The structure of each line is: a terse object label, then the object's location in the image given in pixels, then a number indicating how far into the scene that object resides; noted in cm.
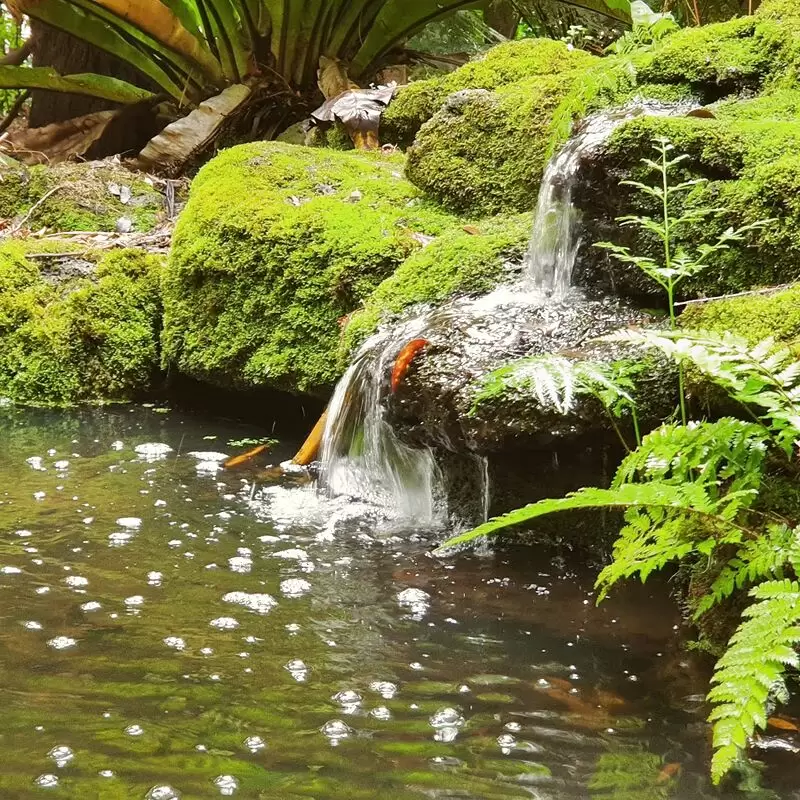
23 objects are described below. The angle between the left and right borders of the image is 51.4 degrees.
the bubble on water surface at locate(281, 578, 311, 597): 226
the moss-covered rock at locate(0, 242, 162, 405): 449
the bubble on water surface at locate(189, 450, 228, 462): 352
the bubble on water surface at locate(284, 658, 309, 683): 182
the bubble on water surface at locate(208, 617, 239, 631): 203
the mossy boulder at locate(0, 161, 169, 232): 583
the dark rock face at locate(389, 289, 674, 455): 245
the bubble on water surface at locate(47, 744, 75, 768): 146
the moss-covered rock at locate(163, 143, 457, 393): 385
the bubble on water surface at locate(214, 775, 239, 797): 141
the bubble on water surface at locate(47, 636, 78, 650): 188
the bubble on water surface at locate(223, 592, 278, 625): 216
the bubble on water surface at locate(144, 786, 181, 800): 139
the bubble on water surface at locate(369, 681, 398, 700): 176
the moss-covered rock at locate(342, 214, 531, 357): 340
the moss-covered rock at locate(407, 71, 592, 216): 423
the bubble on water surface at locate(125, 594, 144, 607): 213
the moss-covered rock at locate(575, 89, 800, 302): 270
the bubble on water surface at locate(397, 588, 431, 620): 218
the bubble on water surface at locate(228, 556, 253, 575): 239
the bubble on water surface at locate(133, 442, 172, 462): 352
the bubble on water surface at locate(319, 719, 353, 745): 159
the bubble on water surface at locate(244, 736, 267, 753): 154
